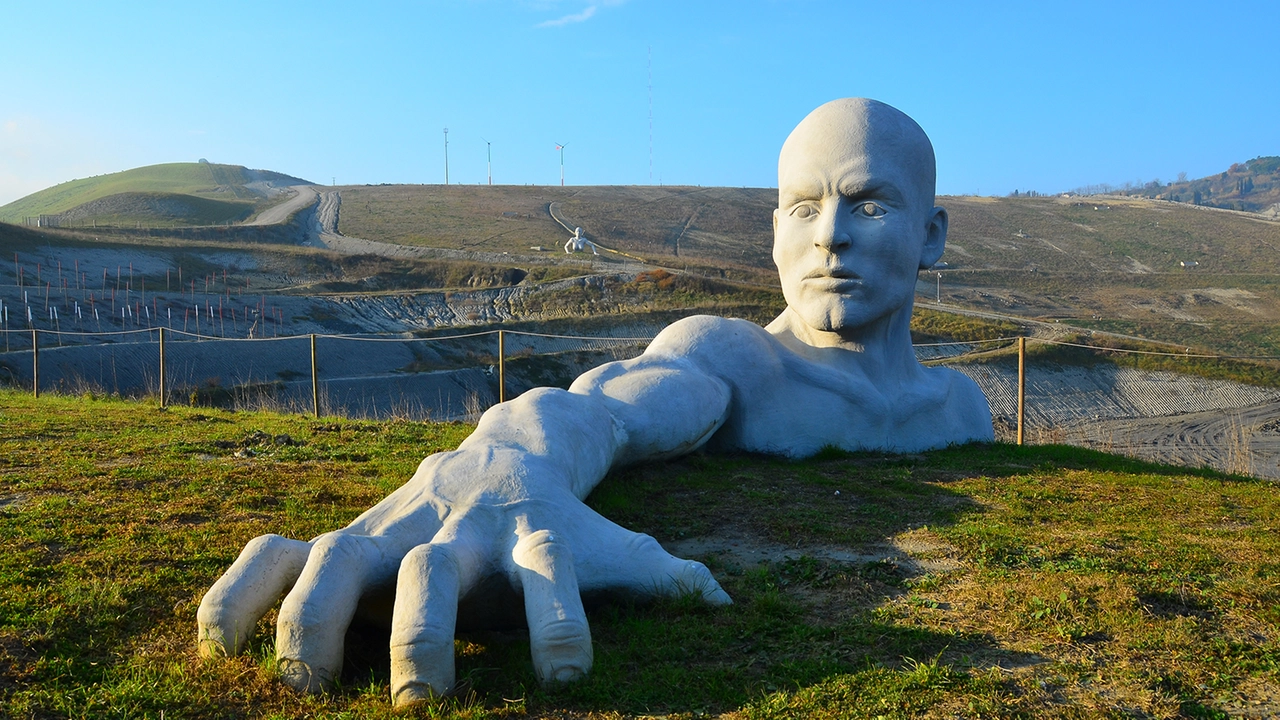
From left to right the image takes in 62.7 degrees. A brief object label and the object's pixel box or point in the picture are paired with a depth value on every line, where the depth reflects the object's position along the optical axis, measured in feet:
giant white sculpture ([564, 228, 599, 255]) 176.45
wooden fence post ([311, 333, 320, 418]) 44.46
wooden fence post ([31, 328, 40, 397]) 51.11
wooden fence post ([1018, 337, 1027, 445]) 38.32
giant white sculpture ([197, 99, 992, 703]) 12.28
